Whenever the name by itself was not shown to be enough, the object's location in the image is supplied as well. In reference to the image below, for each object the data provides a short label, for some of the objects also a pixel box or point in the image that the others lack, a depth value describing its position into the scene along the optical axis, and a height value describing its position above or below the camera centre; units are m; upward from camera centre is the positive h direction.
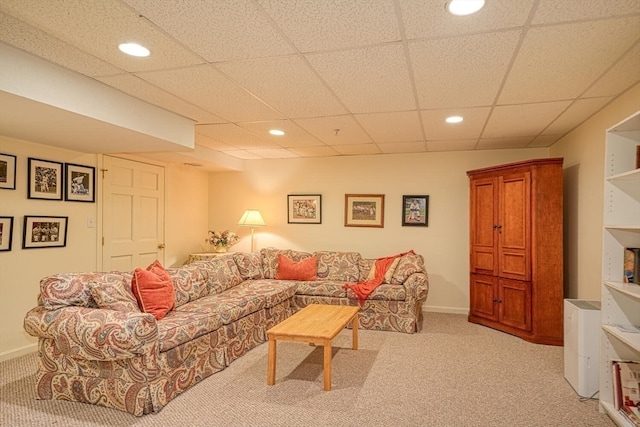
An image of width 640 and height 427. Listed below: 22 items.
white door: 4.57 +0.02
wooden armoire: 4.09 -0.34
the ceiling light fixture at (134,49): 2.22 +0.99
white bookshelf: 2.50 -0.15
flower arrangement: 5.96 -0.35
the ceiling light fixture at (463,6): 1.76 +1.00
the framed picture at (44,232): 3.67 -0.17
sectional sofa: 2.49 -0.87
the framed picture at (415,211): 5.54 +0.11
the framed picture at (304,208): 6.02 +0.15
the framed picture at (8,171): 3.46 +0.39
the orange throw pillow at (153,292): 3.10 -0.64
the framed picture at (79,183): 4.06 +0.35
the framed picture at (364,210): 5.75 +0.12
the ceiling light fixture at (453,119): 3.72 +0.98
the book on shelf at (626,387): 2.34 -1.04
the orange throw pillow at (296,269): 5.18 -0.71
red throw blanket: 4.61 -0.81
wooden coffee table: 2.91 -0.90
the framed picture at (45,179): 3.71 +0.35
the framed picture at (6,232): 3.47 -0.16
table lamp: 5.91 -0.05
